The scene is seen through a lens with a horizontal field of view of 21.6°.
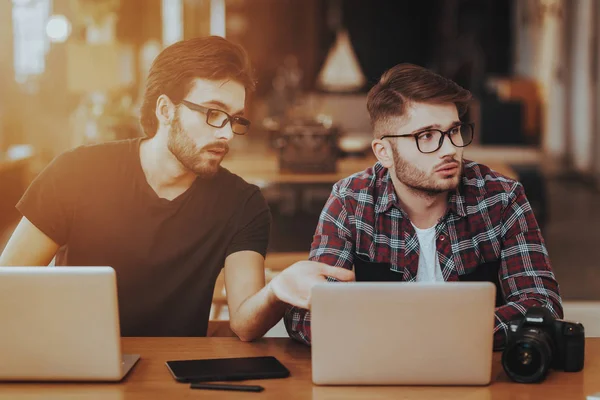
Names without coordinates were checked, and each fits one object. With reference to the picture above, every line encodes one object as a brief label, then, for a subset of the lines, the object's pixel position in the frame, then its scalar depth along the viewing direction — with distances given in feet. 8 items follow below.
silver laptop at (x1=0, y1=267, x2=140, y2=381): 9.48
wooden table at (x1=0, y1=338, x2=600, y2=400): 9.51
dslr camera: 9.77
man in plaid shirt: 11.40
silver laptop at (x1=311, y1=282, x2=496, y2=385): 9.34
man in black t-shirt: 11.79
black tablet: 9.83
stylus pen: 9.63
